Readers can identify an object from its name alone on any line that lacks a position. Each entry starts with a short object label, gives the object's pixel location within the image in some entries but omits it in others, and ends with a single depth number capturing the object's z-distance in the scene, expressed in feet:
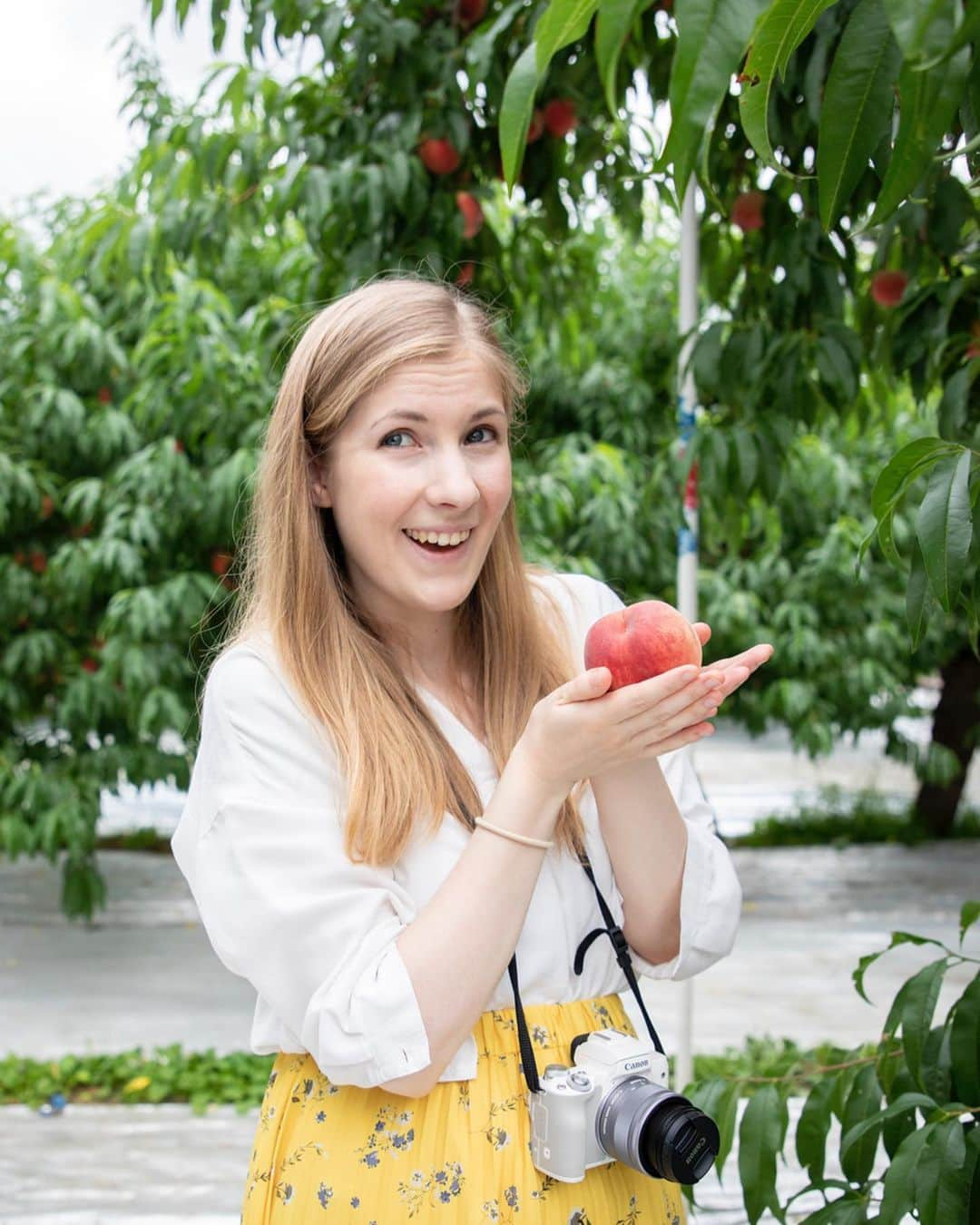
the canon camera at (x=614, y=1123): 3.91
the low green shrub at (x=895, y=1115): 4.21
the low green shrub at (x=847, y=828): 25.57
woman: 3.78
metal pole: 8.30
